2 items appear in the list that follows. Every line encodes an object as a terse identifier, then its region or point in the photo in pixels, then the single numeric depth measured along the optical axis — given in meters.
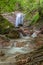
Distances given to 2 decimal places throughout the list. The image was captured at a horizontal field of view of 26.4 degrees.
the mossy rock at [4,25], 8.79
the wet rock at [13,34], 8.16
